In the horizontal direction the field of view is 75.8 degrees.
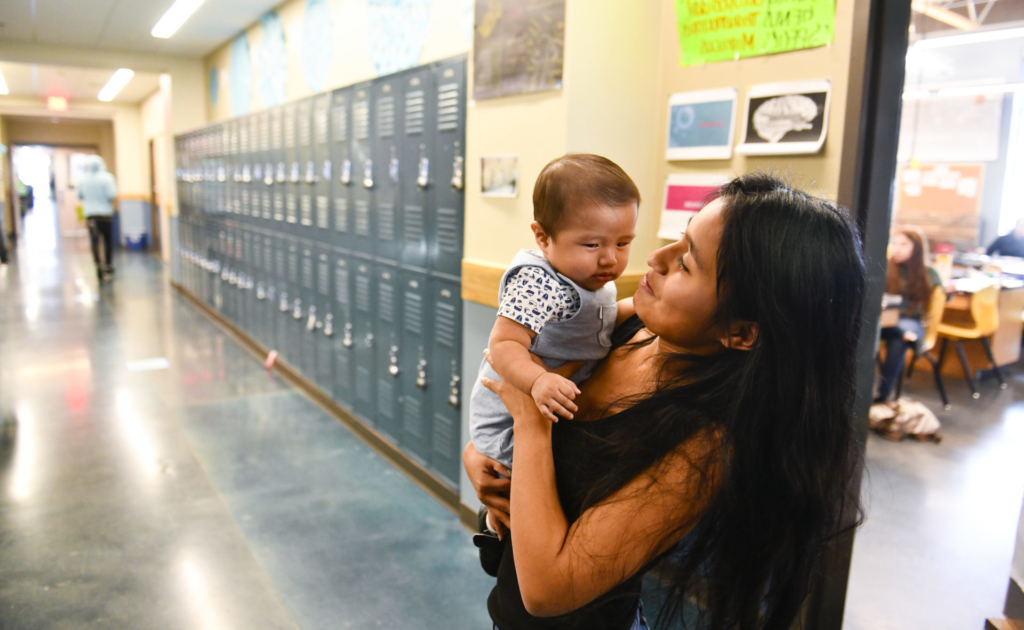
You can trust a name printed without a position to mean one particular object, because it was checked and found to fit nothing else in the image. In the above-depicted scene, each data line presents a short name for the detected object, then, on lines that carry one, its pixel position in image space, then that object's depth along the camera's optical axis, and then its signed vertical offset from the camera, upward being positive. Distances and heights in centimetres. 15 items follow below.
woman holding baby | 83 -29
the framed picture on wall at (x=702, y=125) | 201 +31
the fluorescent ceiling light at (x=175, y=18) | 536 +163
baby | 115 -11
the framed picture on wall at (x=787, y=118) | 178 +29
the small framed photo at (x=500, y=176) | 244 +15
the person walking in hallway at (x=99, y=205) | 928 -2
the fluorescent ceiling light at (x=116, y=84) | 925 +186
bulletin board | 880 +38
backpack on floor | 404 -119
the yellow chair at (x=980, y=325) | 510 -74
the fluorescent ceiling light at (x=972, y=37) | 601 +180
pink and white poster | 212 +7
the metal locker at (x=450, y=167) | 281 +20
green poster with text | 177 +56
